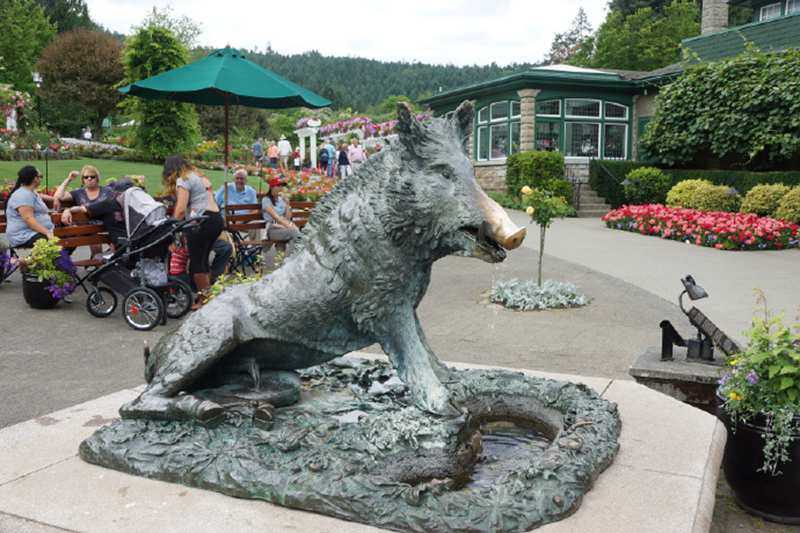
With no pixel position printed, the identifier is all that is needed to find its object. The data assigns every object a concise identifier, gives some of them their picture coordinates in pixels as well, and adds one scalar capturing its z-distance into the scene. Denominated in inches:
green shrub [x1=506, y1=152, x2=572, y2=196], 832.3
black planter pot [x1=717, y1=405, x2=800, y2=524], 133.8
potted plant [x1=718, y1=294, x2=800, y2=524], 132.2
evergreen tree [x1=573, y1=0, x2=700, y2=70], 1542.8
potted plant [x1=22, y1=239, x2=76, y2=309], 320.2
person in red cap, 397.4
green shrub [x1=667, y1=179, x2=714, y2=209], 711.1
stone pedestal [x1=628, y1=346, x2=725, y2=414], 189.9
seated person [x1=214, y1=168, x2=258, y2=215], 443.8
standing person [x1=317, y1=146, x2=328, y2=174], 1151.6
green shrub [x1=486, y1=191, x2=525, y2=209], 817.6
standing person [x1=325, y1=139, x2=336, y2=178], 1127.0
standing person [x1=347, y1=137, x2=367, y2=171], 955.3
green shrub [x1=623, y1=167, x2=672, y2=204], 794.8
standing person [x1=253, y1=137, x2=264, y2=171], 1344.7
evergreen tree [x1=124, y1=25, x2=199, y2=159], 962.7
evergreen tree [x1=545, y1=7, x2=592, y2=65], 2050.9
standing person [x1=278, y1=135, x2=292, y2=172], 1229.1
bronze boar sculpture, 104.3
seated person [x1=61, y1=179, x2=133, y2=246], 329.4
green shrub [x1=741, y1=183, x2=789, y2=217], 642.2
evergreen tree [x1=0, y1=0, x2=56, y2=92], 1577.3
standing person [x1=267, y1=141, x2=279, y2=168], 1243.6
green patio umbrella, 354.0
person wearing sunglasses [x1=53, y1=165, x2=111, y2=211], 362.9
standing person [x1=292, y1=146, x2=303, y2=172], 1334.5
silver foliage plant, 343.9
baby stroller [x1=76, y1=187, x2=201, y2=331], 294.0
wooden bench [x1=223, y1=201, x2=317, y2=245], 402.3
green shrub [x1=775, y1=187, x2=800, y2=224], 604.7
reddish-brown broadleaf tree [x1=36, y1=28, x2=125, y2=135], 1643.7
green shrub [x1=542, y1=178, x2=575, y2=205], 802.1
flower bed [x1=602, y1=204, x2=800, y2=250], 544.1
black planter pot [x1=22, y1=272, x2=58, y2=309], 327.6
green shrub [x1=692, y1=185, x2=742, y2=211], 689.6
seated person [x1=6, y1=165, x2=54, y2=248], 342.6
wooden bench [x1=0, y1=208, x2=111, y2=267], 323.9
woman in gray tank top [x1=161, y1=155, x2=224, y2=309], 305.3
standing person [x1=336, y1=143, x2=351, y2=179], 1009.1
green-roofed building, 905.5
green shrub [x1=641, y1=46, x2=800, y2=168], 709.9
